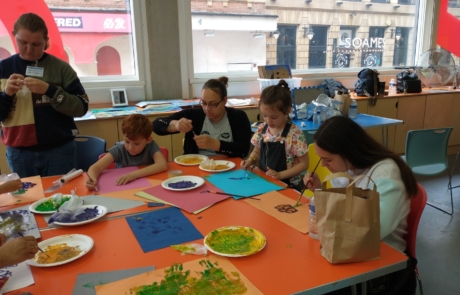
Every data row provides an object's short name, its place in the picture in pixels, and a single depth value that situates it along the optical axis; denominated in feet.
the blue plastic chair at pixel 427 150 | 9.27
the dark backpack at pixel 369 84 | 13.91
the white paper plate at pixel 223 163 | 6.51
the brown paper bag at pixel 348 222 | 3.27
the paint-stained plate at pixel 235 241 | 3.72
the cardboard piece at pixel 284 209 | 4.38
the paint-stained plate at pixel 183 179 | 5.57
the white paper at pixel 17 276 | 3.28
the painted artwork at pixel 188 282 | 3.14
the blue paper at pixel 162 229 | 4.03
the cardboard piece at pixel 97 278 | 3.21
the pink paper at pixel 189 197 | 4.99
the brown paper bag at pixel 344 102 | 11.70
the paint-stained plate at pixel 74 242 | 3.89
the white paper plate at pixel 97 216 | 4.43
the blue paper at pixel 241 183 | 5.46
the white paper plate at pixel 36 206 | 4.78
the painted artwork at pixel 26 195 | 5.28
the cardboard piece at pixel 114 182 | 5.73
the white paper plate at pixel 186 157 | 7.12
